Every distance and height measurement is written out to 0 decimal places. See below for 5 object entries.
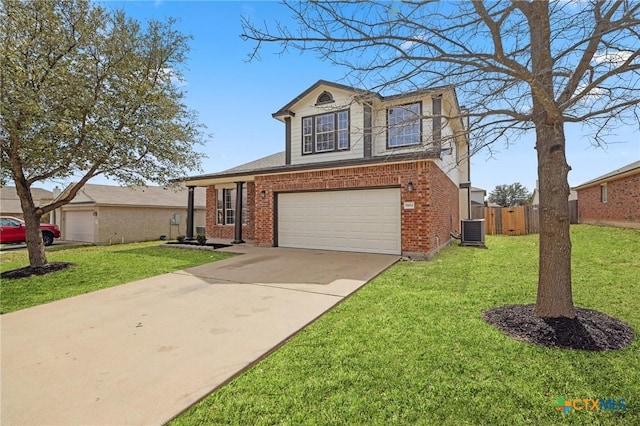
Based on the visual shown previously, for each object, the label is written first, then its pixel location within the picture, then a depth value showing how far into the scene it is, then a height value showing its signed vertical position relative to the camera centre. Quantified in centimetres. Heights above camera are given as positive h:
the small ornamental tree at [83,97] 708 +313
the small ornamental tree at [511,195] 4909 +362
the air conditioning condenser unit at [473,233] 1145 -62
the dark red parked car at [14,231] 1571 -67
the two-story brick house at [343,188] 895 +101
